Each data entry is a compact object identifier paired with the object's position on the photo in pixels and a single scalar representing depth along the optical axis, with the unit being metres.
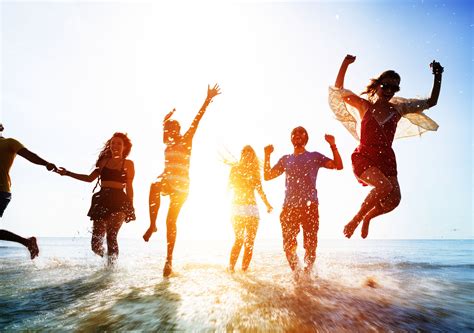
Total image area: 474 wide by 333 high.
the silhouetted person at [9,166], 5.31
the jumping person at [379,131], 4.72
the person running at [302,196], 5.51
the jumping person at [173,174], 5.58
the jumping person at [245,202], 6.12
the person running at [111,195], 5.97
